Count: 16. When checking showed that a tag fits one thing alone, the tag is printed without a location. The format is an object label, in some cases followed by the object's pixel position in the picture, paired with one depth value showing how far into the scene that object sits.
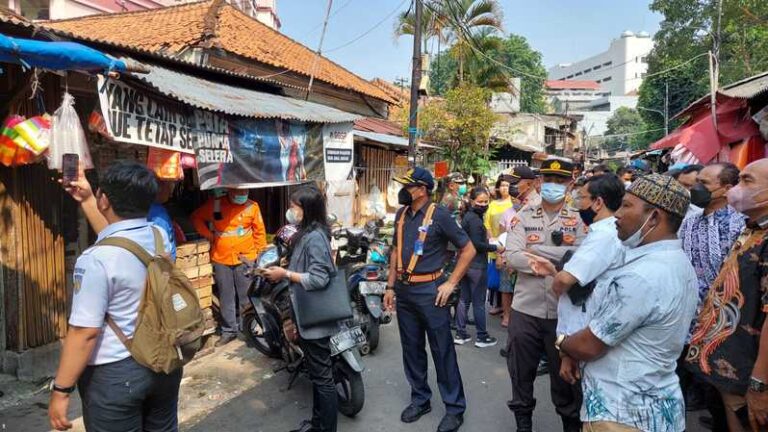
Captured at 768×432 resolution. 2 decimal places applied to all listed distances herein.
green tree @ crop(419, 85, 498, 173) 15.64
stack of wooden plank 5.13
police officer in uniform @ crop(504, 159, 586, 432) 3.43
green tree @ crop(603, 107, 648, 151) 57.59
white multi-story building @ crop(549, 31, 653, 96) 82.81
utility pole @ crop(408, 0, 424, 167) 10.29
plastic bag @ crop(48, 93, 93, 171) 3.51
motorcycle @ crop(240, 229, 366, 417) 3.85
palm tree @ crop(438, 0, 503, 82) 17.59
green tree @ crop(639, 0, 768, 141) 21.33
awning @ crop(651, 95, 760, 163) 6.20
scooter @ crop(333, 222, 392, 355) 5.30
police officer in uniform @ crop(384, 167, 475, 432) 3.76
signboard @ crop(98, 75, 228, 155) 4.07
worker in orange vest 5.61
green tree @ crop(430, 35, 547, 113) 54.00
